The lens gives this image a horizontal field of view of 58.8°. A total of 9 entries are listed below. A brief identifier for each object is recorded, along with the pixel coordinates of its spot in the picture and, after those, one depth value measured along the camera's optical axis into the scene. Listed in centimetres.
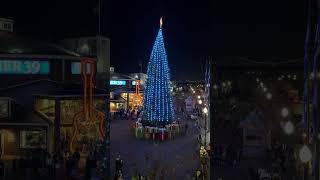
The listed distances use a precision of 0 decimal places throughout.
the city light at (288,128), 2030
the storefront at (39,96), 1861
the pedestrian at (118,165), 1410
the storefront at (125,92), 4057
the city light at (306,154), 906
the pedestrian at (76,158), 1404
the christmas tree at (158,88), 2534
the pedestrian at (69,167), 1331
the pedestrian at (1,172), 1314
